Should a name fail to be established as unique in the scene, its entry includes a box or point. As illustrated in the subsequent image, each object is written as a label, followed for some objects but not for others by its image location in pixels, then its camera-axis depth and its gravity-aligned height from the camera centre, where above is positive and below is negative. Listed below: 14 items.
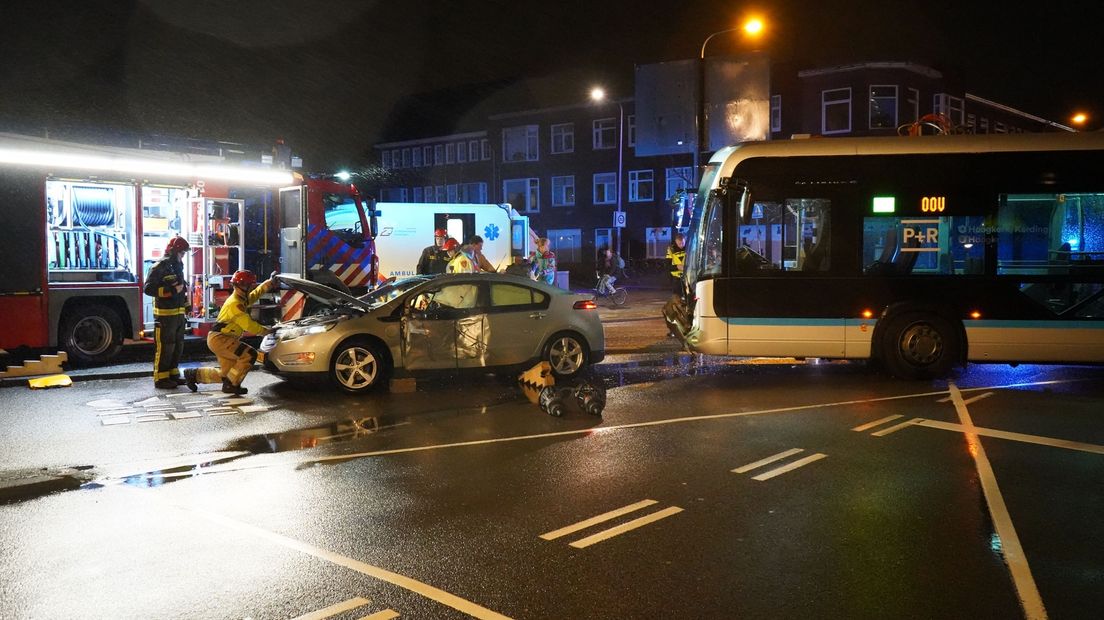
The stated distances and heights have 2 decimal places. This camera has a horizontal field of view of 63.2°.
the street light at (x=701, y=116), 18.89 +3.42
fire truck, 12.00 +0.75
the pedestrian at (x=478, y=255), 14.10 +0.38
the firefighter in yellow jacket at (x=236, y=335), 10.58 -0.64
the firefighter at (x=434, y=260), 15.09 +0.32
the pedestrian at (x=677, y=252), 17.50 +0.51
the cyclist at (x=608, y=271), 25.14 +0.20
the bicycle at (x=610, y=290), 25.22 -0.35
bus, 11.04 +0.31
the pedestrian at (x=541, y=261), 19.08 +0.37
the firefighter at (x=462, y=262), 13.54 +0.26
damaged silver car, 10.28 -0.63
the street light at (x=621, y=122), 48.16 +8.63
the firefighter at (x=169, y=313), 11.04 -0.40
